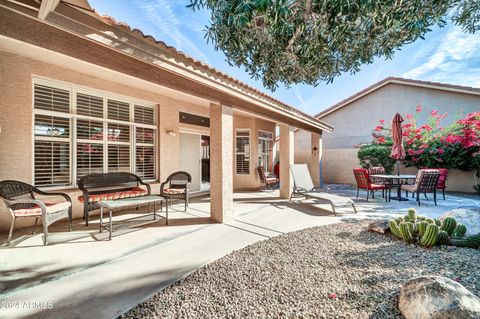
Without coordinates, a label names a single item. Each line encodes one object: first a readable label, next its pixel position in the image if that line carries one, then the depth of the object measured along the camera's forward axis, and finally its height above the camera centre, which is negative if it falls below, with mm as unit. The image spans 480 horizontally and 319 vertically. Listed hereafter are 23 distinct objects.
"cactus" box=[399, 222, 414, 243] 3811 -1284
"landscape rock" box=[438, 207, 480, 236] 4024 -1149
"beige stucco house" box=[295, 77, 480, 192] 12656 +3367
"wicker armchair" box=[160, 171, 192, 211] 6535 -830
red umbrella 8219 +803
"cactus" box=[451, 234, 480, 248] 3512 -1361
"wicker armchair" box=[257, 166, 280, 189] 10562 -897
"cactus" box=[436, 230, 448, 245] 3617 -1309
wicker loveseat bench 5199 -758
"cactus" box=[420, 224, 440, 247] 3541 -1264
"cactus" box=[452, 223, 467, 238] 3835 -1275
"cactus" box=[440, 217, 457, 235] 3893 -1182
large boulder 1772 -1227
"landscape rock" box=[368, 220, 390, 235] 4352 -1388
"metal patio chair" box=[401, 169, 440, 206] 7285 -728
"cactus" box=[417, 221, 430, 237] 3730 -1182
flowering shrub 9258 +753
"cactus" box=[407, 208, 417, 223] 4148 -1094
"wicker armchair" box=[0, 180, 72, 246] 3891 -891
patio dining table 7666 -939
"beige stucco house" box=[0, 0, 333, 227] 2945 +1551
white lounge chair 7256 -919
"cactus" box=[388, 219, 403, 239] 4051 -1320
